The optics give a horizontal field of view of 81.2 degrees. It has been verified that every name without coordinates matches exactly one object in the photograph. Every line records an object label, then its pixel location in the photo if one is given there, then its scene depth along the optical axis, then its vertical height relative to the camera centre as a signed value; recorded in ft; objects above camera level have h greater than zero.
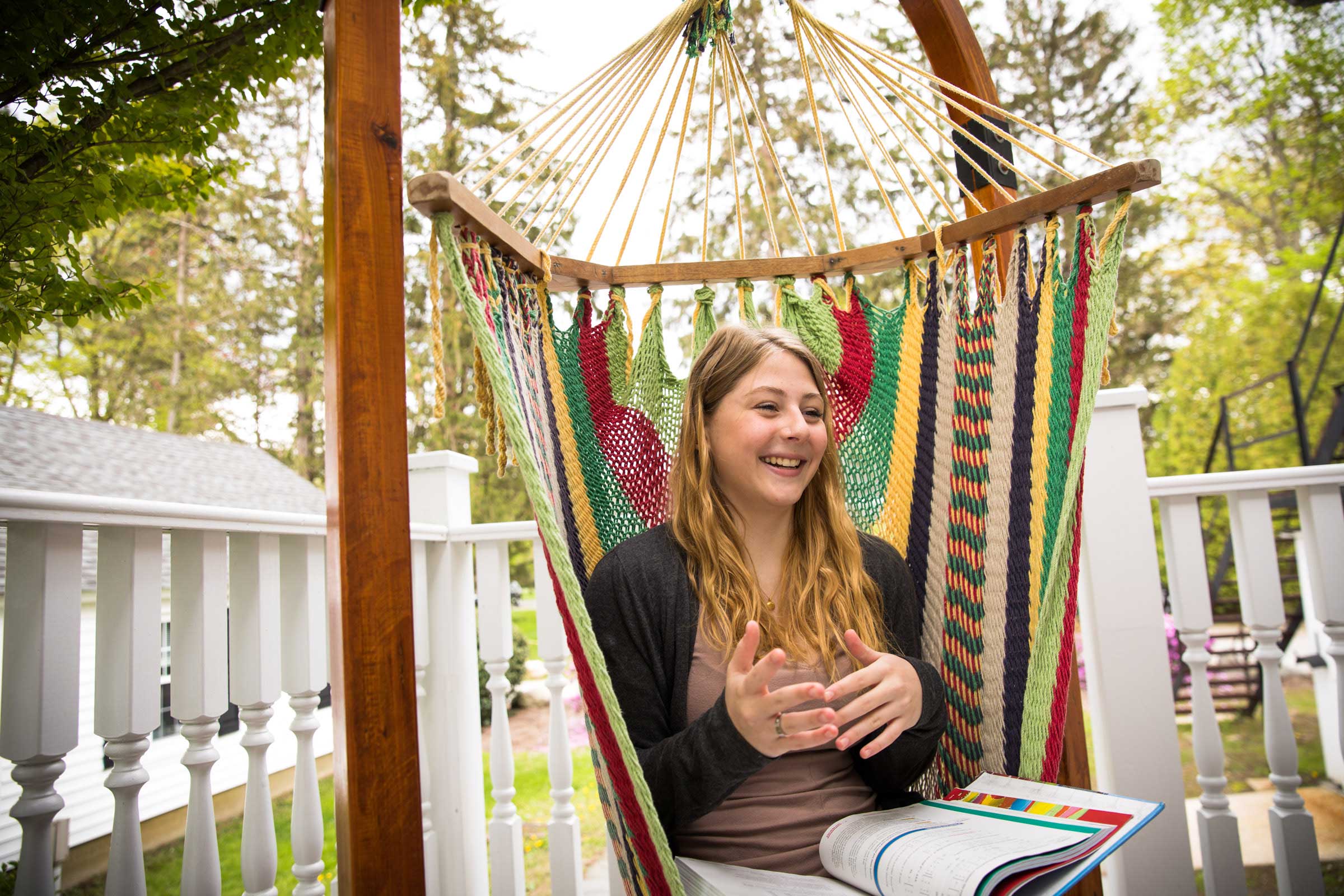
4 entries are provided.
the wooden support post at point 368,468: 2.89 +0.32
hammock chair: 3.58 +0.83
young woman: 3.31 -0.52
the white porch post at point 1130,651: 5.08 -0.97
